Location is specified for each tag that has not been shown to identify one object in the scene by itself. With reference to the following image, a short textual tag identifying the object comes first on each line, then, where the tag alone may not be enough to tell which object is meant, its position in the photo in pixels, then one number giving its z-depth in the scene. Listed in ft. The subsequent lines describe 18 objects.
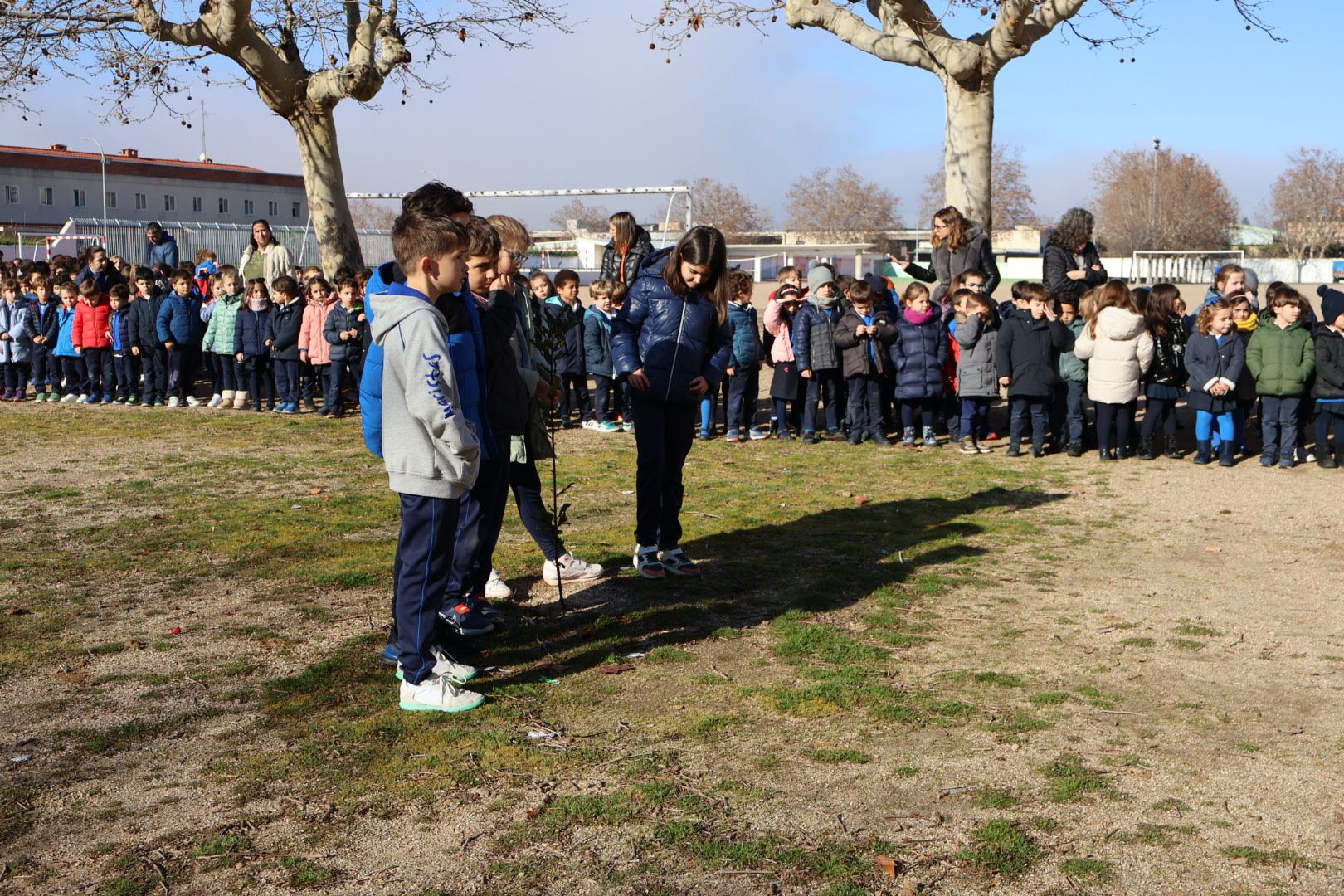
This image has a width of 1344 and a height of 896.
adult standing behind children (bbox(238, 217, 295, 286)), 59.95
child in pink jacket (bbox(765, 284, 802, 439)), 45.55
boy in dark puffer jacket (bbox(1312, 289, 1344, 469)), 39.01
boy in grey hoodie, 16.88
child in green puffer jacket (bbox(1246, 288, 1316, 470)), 38.78
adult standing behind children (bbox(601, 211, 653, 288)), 31.40
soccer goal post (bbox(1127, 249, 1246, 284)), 199.93
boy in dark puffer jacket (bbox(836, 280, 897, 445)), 44.27
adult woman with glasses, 44.34
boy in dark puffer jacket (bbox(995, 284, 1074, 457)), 41.57
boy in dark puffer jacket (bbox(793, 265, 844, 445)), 45.06
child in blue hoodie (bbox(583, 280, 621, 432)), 47.88
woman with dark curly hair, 45.21
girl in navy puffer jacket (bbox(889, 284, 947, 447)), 43.88
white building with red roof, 233.76
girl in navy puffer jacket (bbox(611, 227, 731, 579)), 24.18
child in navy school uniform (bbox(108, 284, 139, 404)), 57.11
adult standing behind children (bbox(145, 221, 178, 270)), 68.49
